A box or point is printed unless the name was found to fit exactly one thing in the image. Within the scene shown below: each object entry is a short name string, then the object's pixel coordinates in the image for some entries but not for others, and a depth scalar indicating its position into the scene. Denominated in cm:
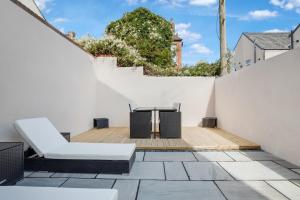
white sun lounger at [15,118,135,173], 263
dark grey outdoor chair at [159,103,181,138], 466
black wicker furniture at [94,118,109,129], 613
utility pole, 705
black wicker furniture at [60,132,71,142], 356
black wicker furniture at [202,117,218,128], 637
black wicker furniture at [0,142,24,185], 210
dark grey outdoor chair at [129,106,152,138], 465
